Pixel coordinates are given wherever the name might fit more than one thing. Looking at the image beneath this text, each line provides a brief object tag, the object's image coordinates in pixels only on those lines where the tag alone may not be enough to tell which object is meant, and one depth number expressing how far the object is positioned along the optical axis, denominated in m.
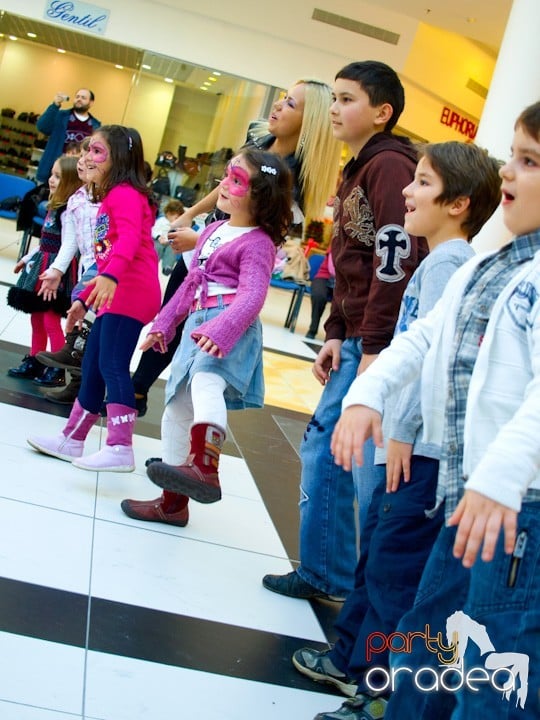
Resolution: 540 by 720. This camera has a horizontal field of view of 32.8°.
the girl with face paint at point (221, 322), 2.77
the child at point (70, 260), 4.18
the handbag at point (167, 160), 14.53
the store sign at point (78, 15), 13.99
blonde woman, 3.24
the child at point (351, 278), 2.48
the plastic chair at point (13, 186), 10.44
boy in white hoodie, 1.32
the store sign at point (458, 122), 17.20
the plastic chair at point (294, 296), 10.19
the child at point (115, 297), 3.37
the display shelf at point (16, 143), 19.44
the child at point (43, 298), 4.64
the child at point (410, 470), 1.88
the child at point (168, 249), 12.00
